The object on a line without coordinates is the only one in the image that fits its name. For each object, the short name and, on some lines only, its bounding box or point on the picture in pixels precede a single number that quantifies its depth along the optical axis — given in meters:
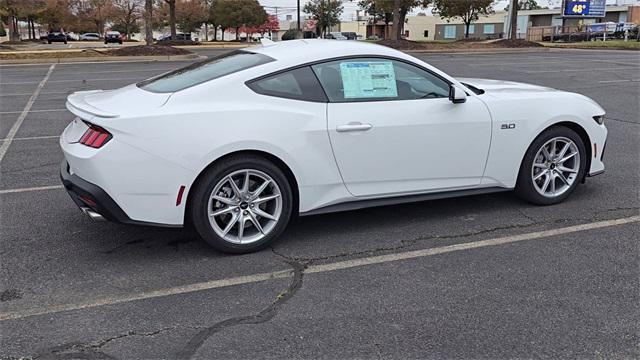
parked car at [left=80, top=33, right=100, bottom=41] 63.50
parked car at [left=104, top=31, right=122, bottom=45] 54.06
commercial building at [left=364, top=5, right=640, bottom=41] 73.75
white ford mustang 3.79
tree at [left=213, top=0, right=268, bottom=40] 58.97
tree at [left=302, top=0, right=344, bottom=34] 67.19
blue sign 46.03
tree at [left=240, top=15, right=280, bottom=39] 73.55
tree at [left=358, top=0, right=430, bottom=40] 37.53
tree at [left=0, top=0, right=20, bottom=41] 37.09
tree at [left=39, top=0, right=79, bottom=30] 55.06
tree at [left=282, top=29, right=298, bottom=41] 54.90
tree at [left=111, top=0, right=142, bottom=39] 59.12
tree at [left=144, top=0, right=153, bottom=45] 25.25
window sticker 4.38
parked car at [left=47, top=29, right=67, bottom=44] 56.50
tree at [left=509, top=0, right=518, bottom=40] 31.54
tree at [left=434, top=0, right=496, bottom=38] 45.06
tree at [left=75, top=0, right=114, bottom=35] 59.06
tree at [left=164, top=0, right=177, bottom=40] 31.16
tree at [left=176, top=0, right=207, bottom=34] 59.41
